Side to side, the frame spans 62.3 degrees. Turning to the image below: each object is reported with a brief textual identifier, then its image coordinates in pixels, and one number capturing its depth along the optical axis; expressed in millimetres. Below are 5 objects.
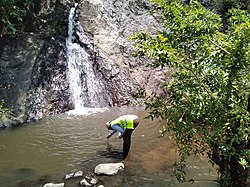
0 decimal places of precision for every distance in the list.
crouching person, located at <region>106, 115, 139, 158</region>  5078
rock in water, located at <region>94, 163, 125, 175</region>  4578
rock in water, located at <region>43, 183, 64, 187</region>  4155
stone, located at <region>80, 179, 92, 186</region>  4256
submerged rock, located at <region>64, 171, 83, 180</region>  4503
